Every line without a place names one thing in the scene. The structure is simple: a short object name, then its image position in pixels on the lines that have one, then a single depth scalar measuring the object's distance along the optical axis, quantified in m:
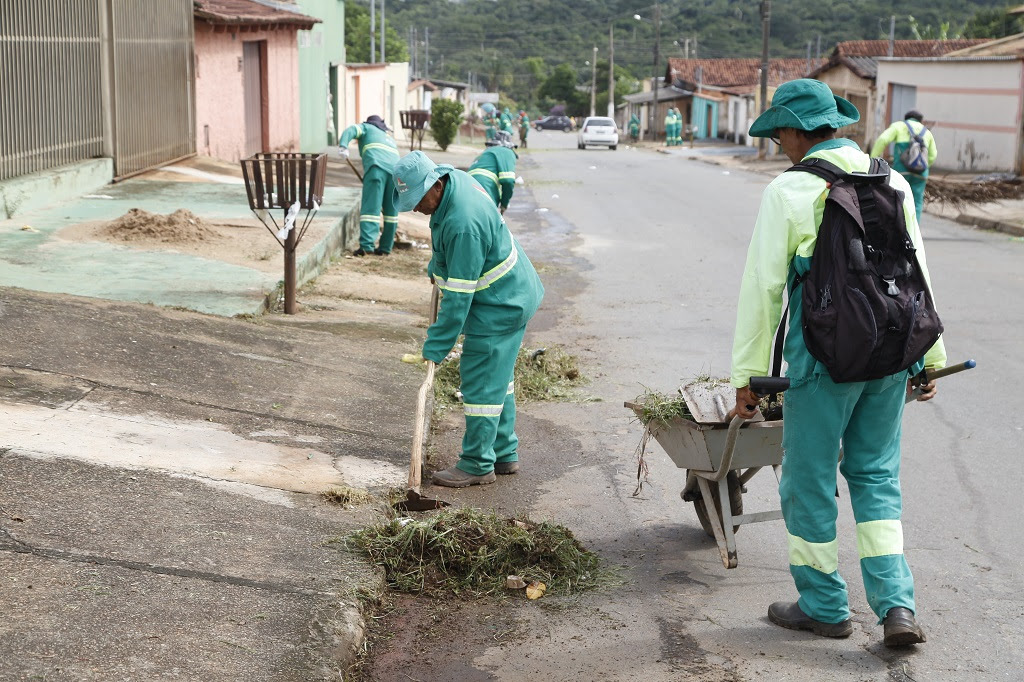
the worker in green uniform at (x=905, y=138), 14.70
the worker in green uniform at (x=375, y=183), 12.75
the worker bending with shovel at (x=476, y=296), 5.53
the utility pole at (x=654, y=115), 64.44
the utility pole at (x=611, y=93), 79.44
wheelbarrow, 4.39
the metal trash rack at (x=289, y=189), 8.41
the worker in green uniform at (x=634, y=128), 66.93
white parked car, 47.28
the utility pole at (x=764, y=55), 37.34
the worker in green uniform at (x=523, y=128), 48.84
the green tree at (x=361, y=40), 70.88
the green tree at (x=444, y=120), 34.97
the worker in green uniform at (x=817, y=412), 3.92
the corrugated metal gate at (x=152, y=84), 14.59
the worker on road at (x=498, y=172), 10.85
